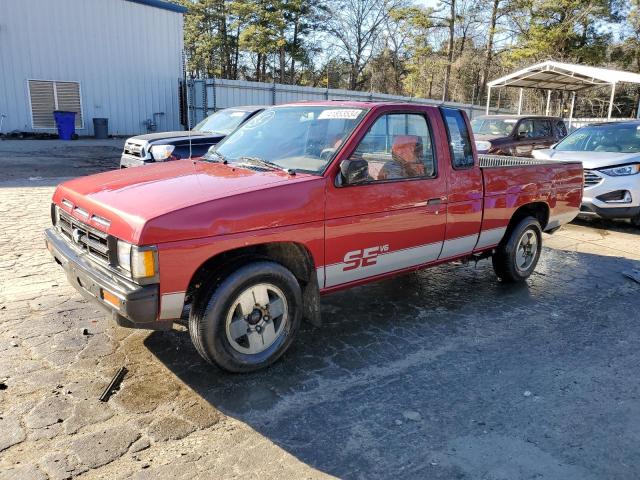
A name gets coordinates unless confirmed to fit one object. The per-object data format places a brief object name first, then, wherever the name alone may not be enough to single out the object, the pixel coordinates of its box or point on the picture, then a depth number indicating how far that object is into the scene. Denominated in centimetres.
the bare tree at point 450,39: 3441
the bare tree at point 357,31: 4189
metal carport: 1691
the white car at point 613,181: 815
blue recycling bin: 2019
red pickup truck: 304
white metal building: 1956
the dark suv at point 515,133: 1262
